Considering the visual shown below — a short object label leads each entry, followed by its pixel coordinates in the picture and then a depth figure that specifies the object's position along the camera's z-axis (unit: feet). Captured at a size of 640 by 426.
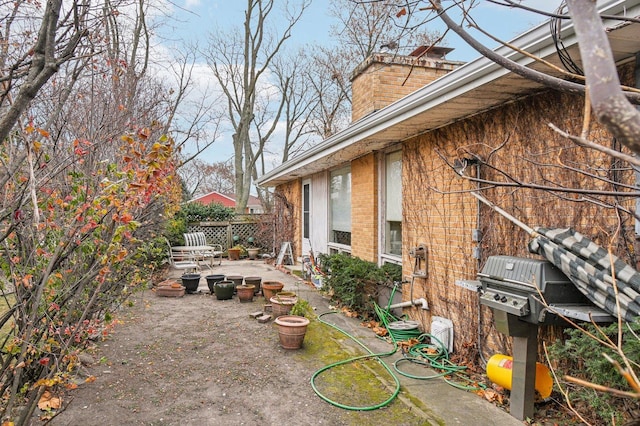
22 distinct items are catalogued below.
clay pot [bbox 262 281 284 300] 24.30
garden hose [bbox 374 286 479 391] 13.71
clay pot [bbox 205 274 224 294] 27.45
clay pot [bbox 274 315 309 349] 16.15
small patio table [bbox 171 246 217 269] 36.37
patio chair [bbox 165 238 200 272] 32.48
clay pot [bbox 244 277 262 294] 26.30
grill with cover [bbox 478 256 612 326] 10.03
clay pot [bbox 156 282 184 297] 26.32
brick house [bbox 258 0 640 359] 10.12
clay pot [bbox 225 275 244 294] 27.84
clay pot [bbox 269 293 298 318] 20.24
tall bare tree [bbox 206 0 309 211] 63.87
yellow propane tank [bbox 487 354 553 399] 11.01
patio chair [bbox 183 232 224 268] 37.50
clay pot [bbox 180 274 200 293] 27.14
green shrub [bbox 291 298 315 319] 18.71
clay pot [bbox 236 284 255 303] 24.77
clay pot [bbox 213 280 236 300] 25.35
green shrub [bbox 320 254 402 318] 20.12
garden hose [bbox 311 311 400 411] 11.59
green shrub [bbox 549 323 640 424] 8.25
